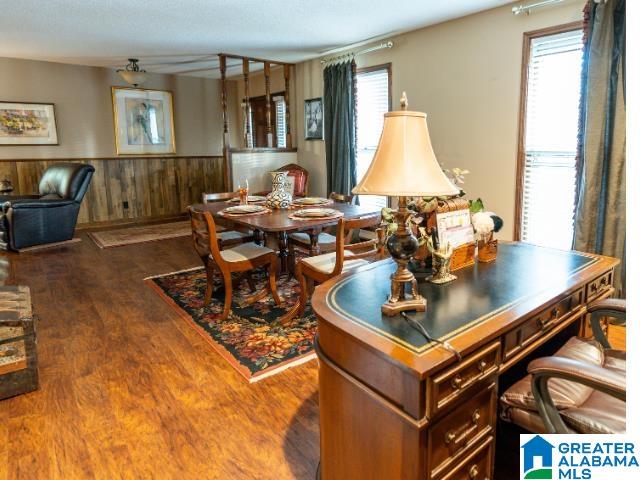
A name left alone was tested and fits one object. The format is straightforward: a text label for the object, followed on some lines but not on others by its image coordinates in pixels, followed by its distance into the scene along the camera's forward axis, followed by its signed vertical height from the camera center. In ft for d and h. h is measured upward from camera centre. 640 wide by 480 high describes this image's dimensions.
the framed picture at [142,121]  22.33 +2.61
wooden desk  3.55 -1.79
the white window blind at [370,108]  16.33 +2.23
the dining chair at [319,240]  10.98 -1.98
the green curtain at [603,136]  9.81 +0.58
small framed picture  19.17 +2.13
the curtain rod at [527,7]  11.12 +4.07
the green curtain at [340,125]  17.16 +1.70
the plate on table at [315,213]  10.26 -1.10
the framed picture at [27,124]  19.71 +2.27
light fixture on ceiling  18.99 +4.21
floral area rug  8.20 -3.48
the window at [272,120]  22.63 +2.63
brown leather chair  3.62 -2.29
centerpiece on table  11.69 -0.72
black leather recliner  16.37 -1.40
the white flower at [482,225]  5.82 -0.82
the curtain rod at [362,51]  15.63 +4.35
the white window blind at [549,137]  11.10 +0.67
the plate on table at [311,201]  12.22 -0.97
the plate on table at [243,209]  10.77 -1.02
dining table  9.50 -1.21
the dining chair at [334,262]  8.49 -2.05
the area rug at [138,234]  18.56 -2.89
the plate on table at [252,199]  12.92 -0.93
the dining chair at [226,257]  9.68 -2.06
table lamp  4.17 -0.13
